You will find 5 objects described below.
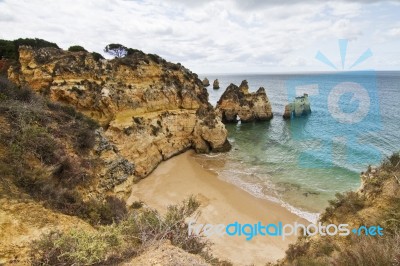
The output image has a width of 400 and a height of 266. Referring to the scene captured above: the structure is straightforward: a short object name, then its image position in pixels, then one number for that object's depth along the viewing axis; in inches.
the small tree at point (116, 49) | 1662.2
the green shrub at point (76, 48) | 1289.1
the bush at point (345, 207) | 367.2
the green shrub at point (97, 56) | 966.0
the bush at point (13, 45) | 1253.1
